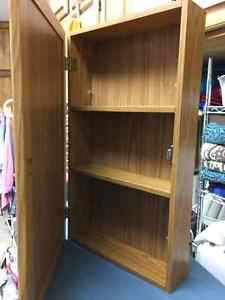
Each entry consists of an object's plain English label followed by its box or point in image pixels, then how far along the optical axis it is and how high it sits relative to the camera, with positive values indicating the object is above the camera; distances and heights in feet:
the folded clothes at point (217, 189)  7.45 -2.08
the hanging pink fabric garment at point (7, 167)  4.30 -0.90
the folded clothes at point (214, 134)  6.91 -0.50
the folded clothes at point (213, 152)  6.94 -0.98
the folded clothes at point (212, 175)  7.09 -1.64
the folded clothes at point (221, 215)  7.43 -2.78
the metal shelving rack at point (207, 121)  6.97 -0.18
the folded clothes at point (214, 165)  6.98 -1.34
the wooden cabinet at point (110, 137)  3.65 -0.47
